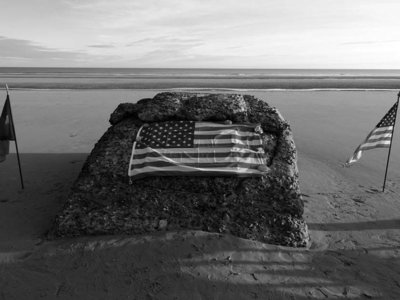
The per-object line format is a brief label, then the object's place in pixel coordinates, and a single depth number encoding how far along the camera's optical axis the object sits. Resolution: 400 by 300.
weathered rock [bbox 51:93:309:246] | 5.43
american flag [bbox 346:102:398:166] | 7.15
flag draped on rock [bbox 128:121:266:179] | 5.81
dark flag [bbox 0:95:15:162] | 6.68
